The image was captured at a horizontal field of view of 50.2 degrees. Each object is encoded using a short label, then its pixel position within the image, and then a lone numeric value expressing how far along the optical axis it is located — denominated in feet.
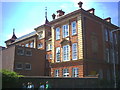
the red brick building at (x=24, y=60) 95.23
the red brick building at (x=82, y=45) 78.49
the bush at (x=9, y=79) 45.23
